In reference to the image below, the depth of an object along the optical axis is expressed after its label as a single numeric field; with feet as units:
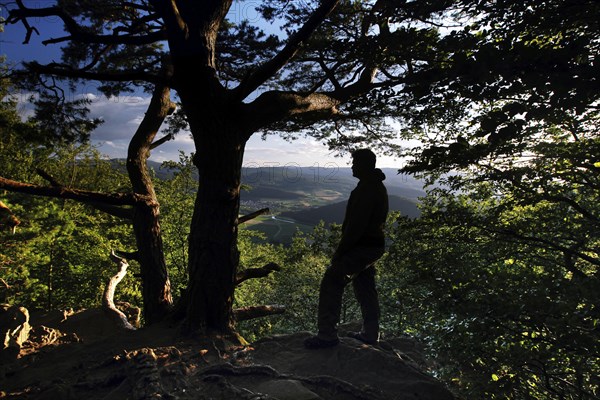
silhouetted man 12.87
